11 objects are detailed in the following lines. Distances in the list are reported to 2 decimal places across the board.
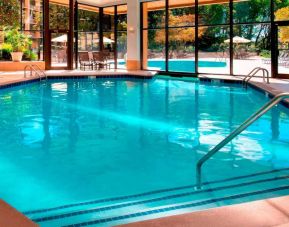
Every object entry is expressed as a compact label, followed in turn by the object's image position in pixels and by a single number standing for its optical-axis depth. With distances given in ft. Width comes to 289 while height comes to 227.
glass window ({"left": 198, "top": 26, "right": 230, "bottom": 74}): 51.90
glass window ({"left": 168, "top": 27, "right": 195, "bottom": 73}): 55.31
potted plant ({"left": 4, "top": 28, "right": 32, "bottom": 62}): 56.08
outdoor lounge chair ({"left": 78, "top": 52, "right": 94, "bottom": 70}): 59.77
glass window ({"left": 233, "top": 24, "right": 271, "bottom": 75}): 48.26
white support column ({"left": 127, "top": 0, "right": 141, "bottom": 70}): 59.67
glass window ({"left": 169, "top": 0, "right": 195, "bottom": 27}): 54.85
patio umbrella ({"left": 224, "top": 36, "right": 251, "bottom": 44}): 49.88
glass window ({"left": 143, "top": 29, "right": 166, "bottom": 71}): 58.90
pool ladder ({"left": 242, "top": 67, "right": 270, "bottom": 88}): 42.91
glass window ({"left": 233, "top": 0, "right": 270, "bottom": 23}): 47.73
